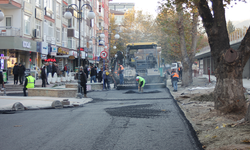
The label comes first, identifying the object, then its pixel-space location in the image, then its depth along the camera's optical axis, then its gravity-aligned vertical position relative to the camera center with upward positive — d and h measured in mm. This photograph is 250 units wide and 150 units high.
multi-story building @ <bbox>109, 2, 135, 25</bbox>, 128500 +30539
